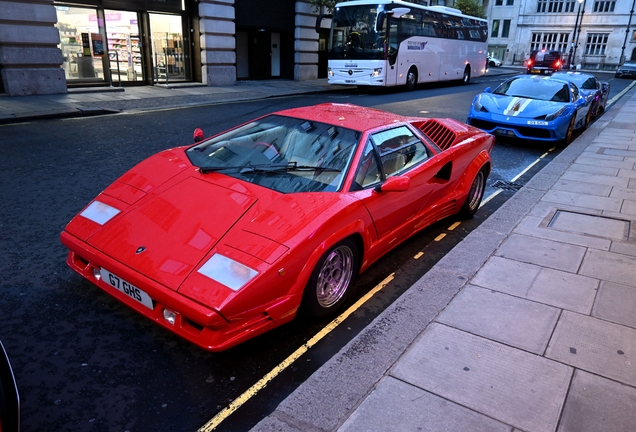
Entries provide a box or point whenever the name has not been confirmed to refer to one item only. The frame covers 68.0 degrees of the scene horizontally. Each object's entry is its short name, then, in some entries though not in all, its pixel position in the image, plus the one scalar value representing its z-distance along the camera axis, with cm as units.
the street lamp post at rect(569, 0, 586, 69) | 5719
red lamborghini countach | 276
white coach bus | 1864
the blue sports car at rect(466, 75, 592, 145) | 959
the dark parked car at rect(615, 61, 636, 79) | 3900
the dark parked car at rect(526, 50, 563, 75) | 4059
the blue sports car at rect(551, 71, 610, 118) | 1245
